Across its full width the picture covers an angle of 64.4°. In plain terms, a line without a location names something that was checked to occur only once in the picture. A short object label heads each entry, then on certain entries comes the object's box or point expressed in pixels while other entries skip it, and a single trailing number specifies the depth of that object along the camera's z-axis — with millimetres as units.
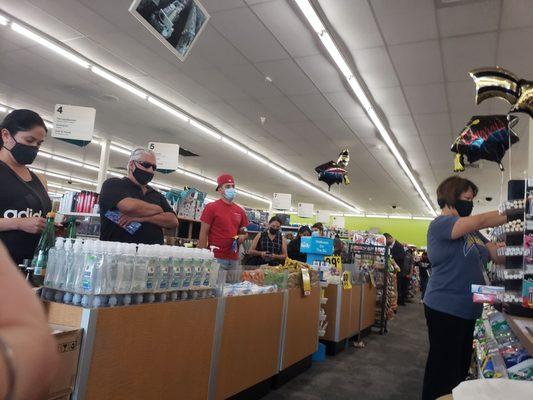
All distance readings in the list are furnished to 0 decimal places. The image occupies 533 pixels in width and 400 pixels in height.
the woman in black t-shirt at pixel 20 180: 2137
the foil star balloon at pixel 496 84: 2560
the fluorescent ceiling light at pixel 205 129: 9242
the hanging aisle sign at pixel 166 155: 9500
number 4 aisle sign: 7633
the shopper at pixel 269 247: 6180
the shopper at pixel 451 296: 2453
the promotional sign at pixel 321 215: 17808
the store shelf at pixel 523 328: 1310
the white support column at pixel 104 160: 10859
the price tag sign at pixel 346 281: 5418
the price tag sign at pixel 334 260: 5543
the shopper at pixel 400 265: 11034
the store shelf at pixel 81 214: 5319
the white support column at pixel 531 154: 3592
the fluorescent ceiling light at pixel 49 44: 5707
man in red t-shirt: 4129
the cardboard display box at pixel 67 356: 1622
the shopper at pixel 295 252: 7562
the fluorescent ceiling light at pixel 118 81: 6883
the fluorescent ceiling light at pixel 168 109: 7991
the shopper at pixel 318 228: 8290
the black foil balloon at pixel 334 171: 8695
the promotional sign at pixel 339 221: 18281
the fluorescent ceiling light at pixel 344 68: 4566
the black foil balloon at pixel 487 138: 2949
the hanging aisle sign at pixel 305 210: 16500
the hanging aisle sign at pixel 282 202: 15055
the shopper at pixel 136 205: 2602
